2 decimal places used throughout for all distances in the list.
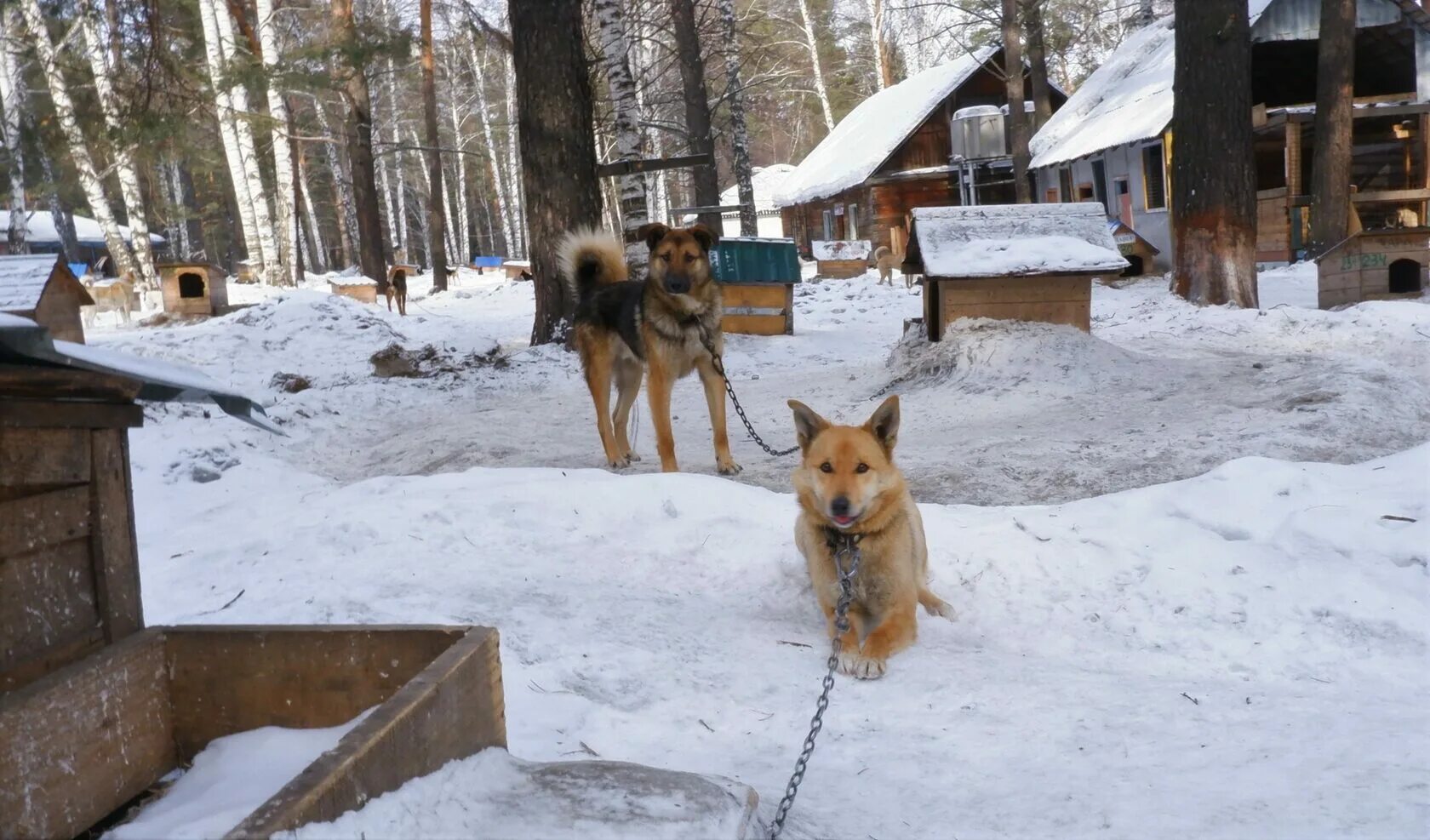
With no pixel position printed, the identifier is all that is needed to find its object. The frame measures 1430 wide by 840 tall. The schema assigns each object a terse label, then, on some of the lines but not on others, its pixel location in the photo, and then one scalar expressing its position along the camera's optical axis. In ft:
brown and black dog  21.63
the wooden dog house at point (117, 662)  6.57
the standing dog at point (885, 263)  75.66
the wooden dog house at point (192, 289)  55.83
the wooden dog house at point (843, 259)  84.12
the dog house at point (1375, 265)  38.93
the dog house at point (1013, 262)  29.37
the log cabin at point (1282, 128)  63.77
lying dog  11.84
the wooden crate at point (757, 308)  45.57
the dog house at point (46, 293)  31.07
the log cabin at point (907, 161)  105.40
